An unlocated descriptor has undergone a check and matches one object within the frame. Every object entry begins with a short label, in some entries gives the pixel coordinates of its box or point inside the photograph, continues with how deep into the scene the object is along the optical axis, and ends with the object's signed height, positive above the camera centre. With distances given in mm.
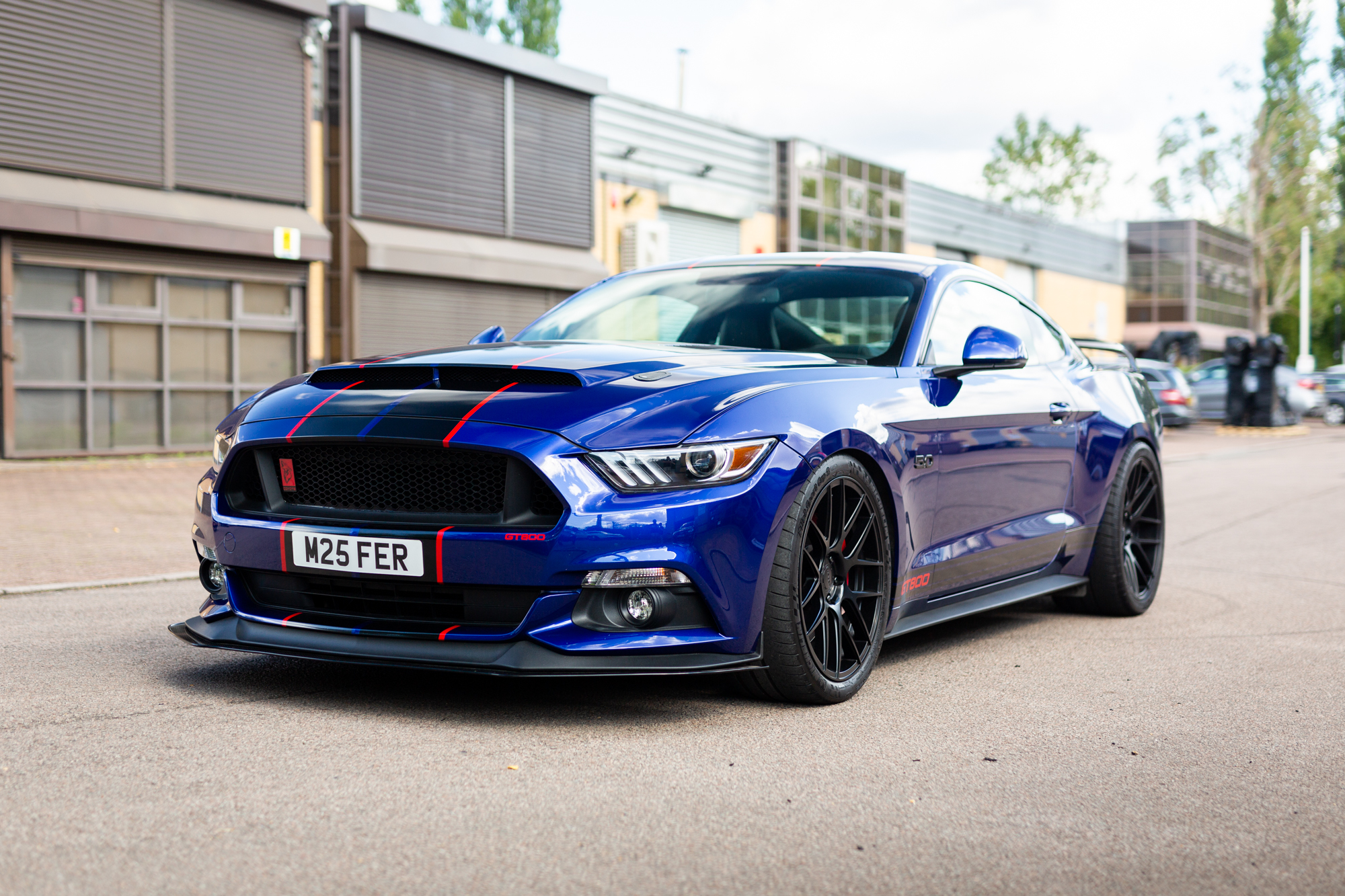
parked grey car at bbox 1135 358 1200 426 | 29734 +600
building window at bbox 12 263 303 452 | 15672 +744
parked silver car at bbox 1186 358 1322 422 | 33219 +706
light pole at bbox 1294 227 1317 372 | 54906 +5028
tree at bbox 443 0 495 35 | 55844 +16335
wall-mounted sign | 18031 +2262
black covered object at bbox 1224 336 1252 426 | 31703 +870
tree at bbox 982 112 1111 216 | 75750 +14030
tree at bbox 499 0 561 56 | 55188 +15812
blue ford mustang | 3758 -253
